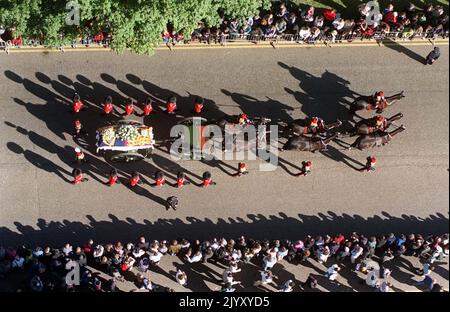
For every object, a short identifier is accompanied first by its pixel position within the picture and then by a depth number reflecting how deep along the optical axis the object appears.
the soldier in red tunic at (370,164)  27.44
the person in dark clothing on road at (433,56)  28.44
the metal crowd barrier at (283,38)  27.55
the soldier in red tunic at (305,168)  27.08
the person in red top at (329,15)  28.49
